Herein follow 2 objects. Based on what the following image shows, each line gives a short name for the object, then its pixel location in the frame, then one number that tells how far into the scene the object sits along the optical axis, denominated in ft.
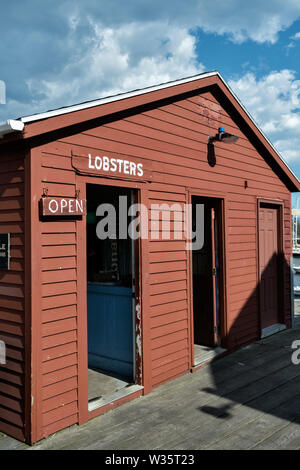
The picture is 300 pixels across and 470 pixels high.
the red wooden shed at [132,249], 12.29
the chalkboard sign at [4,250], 12.78
